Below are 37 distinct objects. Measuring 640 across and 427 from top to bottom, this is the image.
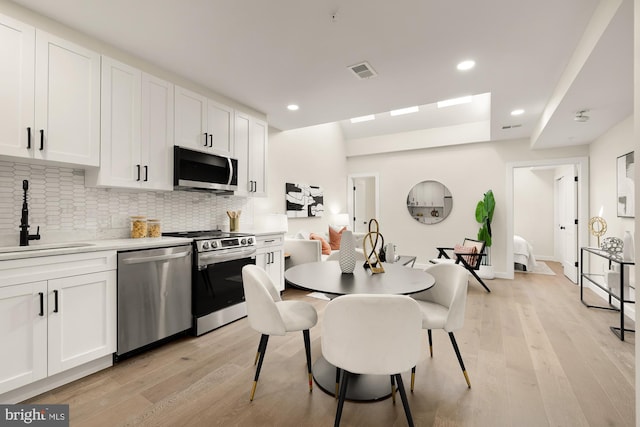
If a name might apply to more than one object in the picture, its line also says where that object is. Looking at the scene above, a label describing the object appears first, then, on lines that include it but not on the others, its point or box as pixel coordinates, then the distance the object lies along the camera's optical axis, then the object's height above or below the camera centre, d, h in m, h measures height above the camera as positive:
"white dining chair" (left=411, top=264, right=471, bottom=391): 1.93 -0.63
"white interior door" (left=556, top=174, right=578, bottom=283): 5.21 -0.15
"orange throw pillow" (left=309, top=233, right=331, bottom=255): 5.20 -0.50
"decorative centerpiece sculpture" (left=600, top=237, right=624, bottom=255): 3.43 -0.33
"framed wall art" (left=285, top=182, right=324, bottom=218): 5.29 +0.29
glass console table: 2.91 -0.83
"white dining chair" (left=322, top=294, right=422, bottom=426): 1.41 -0.56
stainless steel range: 2.92 -0.62
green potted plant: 5.53 -0.14
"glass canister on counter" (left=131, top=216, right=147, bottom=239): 2.85 -0.12
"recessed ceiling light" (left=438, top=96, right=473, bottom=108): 5.57 +2.15
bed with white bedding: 6.03 -0.77
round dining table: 1.81 -0.44
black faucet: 2.19 -0.06
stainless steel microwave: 3.04 +0.48
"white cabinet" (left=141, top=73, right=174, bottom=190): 2.81 +0.80
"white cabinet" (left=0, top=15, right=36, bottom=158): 1.99 +0.88
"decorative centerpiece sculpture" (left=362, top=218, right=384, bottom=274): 2.25 -0.40
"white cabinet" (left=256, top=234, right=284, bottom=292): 3.80 -0.52
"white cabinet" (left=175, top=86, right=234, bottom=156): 3.12 +1.02
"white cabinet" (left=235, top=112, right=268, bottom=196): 3.83 +0.82
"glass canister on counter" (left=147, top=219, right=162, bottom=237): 2.98 -0.13
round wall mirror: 6.31 +0.30
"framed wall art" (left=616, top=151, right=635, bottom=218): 3.40 +0.37
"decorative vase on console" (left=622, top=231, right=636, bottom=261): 3.16 -0.33
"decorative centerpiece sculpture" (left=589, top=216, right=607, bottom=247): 4.07 -0.14
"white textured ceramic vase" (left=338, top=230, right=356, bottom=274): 2.24 -0.29
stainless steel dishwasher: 2.37 -0.69
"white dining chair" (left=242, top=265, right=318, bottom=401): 1.86 -0.67
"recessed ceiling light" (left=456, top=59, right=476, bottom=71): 2.80 +1.44
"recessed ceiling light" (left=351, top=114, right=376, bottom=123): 6.49 +2.13
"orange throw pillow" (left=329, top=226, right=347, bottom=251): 5.82 -0.44
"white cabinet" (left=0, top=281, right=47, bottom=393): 1.80 -0.75
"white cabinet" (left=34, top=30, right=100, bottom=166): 2.16 +0.86
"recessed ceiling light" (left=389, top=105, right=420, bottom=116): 5.99 +2.12
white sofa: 4.51 -0.53
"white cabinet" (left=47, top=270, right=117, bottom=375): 2.00 -0.75
